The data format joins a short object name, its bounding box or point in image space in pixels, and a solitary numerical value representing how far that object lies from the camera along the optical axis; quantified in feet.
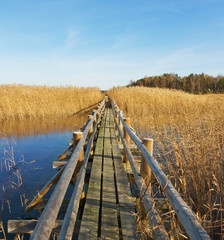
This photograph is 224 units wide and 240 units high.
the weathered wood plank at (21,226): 7.02
